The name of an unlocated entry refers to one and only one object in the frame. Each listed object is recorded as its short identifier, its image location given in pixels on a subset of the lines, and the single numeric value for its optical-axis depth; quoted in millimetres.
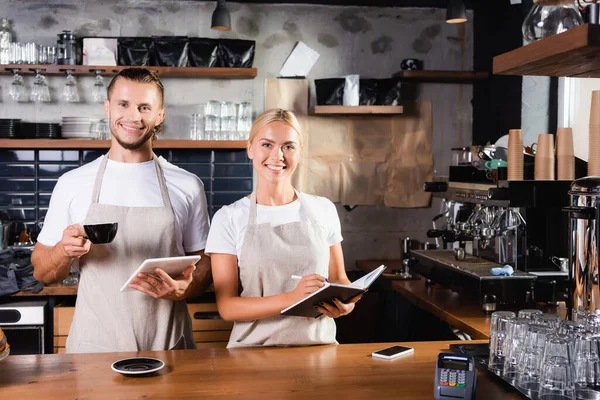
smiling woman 2555
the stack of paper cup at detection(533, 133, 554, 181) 3408
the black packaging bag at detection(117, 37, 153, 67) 5180
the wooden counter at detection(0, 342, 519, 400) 1932
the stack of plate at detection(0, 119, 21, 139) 5082
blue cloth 3441
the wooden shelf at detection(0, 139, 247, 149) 5078
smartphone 2309
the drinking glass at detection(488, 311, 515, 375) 2057
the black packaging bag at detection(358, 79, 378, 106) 5492
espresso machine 3436
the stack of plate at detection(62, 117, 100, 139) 5152
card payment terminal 1827
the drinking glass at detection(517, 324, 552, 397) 1892
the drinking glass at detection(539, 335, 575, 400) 1810
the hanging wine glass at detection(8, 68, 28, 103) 5082
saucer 2066
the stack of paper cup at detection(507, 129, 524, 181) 3434
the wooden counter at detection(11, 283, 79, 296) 4285
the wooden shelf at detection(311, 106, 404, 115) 5391
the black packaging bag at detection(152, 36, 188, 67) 5207
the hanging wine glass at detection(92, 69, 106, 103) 5160
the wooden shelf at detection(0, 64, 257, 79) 5082
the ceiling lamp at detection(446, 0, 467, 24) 4746
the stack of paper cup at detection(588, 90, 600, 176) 2591
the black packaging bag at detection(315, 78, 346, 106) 5438
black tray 1906
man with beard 2746
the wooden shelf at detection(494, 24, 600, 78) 1604
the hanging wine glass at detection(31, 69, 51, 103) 5102
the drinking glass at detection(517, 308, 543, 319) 2061
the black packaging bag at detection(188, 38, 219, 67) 5254
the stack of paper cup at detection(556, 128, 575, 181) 3418
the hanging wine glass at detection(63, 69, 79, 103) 5152
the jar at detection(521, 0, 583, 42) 1845
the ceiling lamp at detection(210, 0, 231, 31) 4859
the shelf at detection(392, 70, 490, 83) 5523
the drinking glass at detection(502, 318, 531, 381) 1964
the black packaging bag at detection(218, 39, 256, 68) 5285
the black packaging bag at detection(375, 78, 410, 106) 5520
